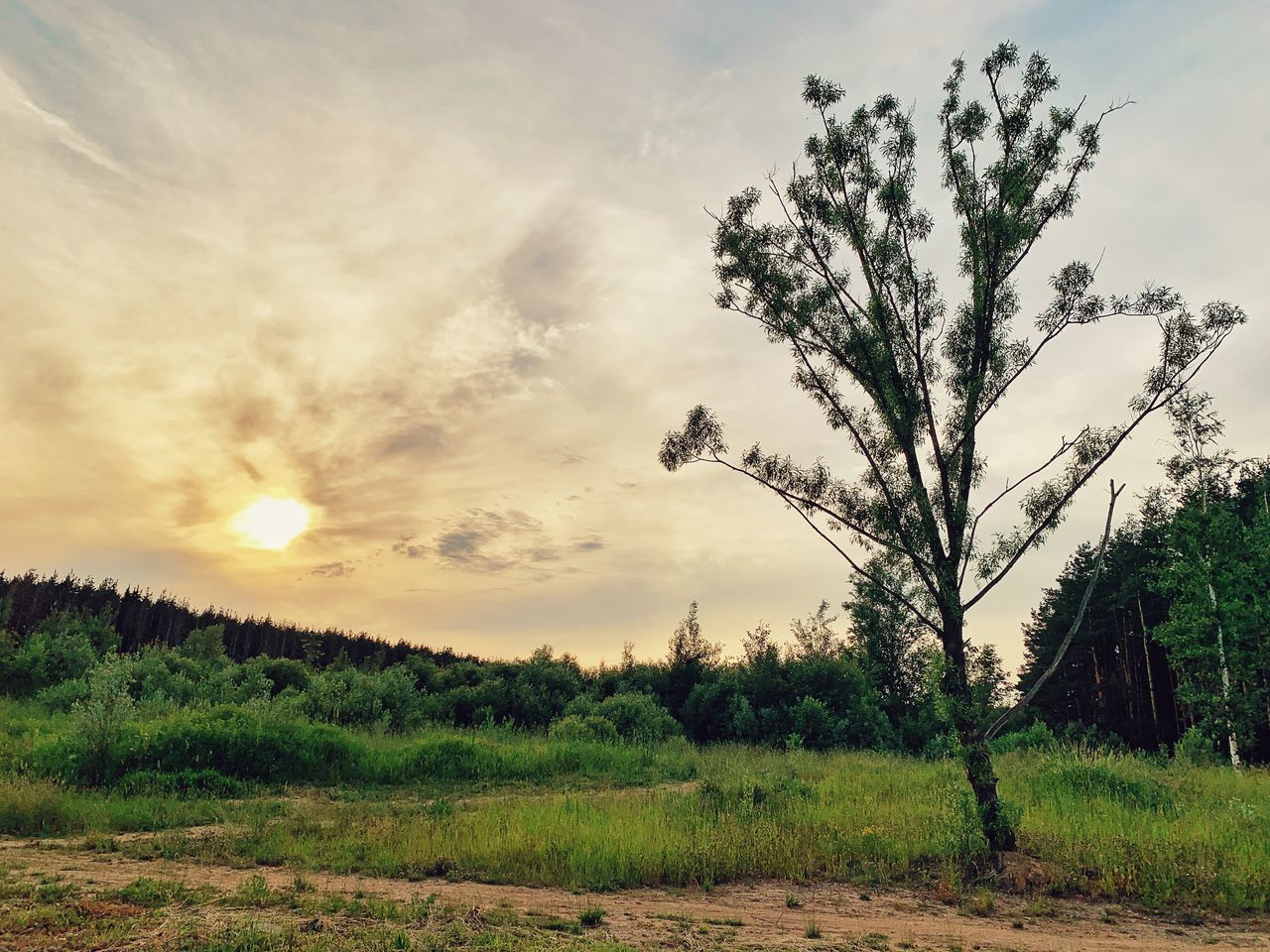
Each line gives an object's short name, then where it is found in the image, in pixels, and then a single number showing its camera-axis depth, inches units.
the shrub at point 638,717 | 1178.6
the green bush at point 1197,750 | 999.0
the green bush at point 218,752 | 678.5
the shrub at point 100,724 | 678.5
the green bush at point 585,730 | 1058.1
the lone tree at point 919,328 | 509.7
